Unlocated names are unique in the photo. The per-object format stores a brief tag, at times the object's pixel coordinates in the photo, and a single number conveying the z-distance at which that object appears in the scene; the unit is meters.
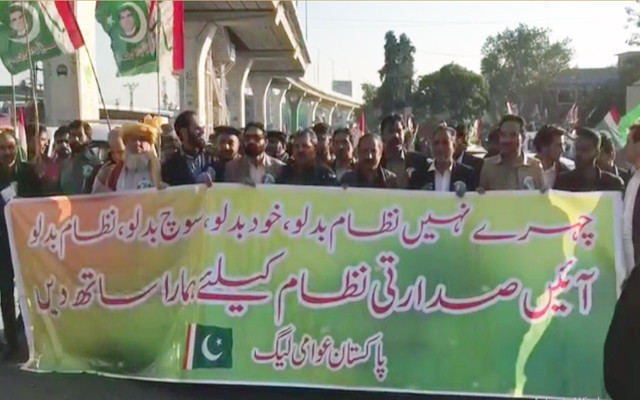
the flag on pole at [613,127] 7.89
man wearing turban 5.52
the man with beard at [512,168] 5.17
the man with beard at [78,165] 6.52
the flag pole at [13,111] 9.56
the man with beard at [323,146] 6.46
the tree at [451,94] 58.06
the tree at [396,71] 64.06
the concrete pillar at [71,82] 17.09
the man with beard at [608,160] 6.26
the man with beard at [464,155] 6.41
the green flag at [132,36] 11.61
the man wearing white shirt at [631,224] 4.58
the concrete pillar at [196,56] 28.61
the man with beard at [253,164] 5.74
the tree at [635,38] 60.78
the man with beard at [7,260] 5.99
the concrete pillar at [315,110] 87.21
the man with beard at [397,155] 6.26
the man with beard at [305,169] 5.64
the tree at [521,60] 101.12
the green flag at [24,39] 8.98
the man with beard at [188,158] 5.95
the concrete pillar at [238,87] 43.03
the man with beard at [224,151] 5.98
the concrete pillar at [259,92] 54.41
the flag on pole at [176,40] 10.63
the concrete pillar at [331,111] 97.50
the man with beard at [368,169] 5.34
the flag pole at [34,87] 7.15
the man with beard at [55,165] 6.26
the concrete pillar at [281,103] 66.49
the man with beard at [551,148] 5.93
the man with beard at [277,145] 7.75
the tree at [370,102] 65.99
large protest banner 4.62
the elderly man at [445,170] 5.44
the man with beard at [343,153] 6.17
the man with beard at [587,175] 5.33
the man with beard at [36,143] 7.26
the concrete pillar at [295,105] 75.22
